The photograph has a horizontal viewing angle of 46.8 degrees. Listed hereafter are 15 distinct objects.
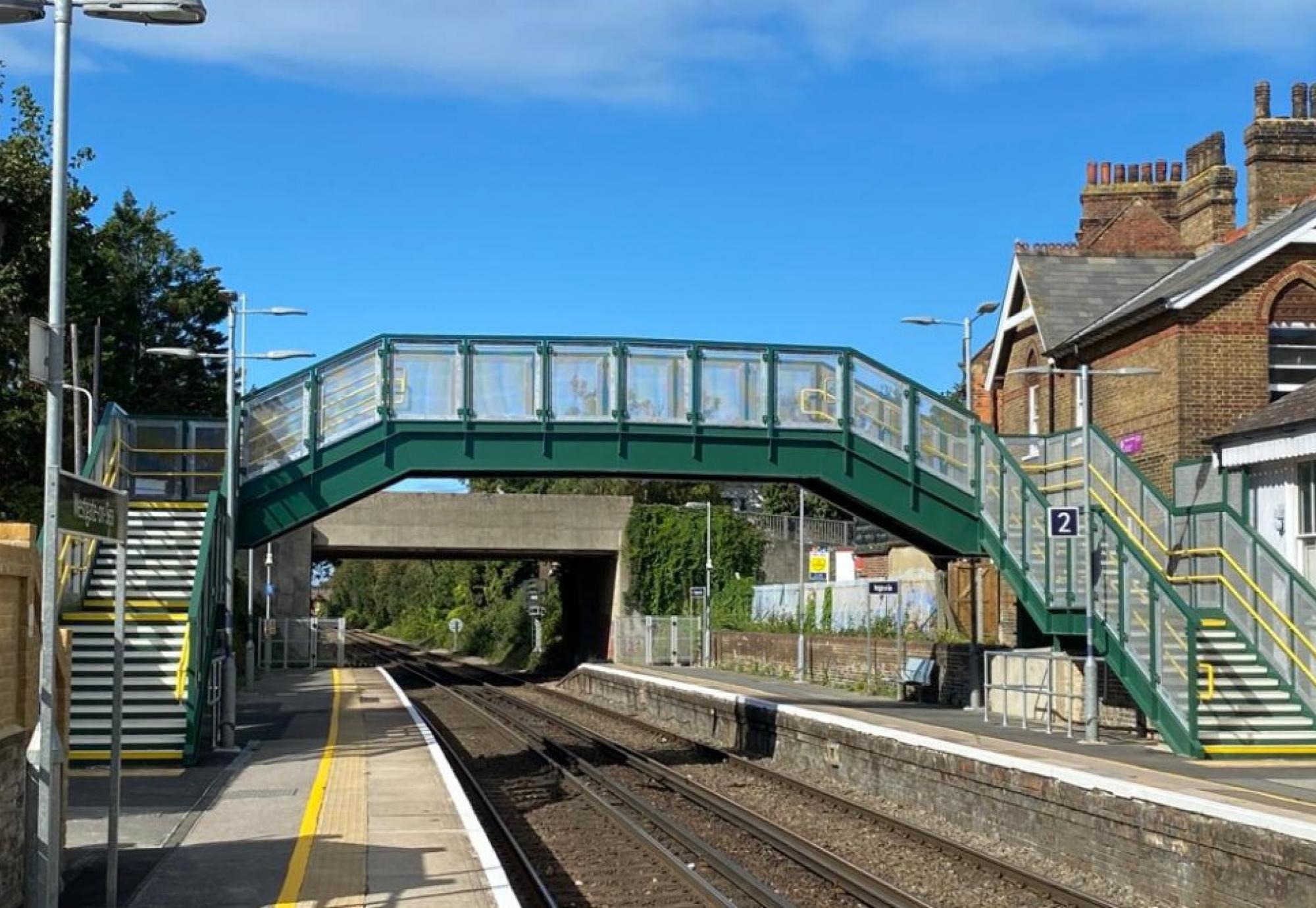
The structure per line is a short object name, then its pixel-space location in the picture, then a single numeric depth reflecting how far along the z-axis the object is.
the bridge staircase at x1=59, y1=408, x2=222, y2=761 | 18.97
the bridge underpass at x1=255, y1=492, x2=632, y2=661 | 49.94
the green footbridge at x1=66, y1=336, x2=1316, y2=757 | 21.11
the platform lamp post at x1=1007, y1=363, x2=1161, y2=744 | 18.92
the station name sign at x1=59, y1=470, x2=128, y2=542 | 8.36
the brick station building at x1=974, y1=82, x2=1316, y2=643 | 23.67
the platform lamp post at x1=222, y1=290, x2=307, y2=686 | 25.50
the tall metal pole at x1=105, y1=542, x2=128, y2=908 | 9.33
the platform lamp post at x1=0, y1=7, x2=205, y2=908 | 8.23
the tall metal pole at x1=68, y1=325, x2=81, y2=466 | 23.81
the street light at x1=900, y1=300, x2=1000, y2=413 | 26.56
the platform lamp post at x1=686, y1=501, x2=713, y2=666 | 45.28
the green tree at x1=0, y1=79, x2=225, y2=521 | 30.69
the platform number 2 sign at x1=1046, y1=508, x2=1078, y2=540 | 19.25
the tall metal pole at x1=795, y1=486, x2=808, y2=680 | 35.16
